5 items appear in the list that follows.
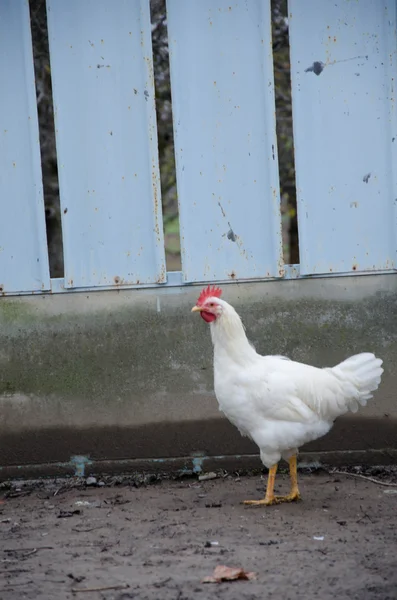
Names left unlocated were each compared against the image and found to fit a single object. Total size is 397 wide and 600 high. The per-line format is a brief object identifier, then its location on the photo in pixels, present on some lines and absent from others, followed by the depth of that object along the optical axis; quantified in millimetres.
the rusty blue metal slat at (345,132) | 11477
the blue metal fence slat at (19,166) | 11641
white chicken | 10391
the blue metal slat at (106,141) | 11578
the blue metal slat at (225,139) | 11516
